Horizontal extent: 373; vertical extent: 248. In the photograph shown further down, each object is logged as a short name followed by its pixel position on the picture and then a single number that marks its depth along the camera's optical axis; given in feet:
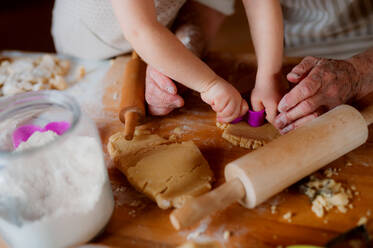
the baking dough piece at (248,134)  2.49
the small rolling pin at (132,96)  2.62
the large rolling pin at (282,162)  1.88
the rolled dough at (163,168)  2.13
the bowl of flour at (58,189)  1.72
